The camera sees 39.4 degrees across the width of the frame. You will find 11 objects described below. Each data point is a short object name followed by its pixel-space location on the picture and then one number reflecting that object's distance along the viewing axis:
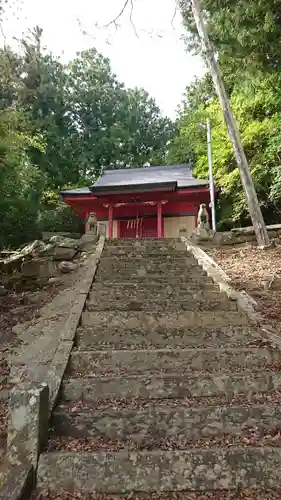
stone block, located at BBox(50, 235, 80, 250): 9.20
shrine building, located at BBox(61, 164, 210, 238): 14.46
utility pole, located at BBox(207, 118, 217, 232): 13.81
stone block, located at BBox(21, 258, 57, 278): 7.58
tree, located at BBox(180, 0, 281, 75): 6.77
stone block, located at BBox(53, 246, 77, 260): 8.72
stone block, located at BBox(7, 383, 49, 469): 2.51
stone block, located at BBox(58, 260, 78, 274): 7.85
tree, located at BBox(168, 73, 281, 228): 13.20
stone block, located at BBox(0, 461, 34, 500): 2.21
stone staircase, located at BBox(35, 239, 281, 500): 2.43
